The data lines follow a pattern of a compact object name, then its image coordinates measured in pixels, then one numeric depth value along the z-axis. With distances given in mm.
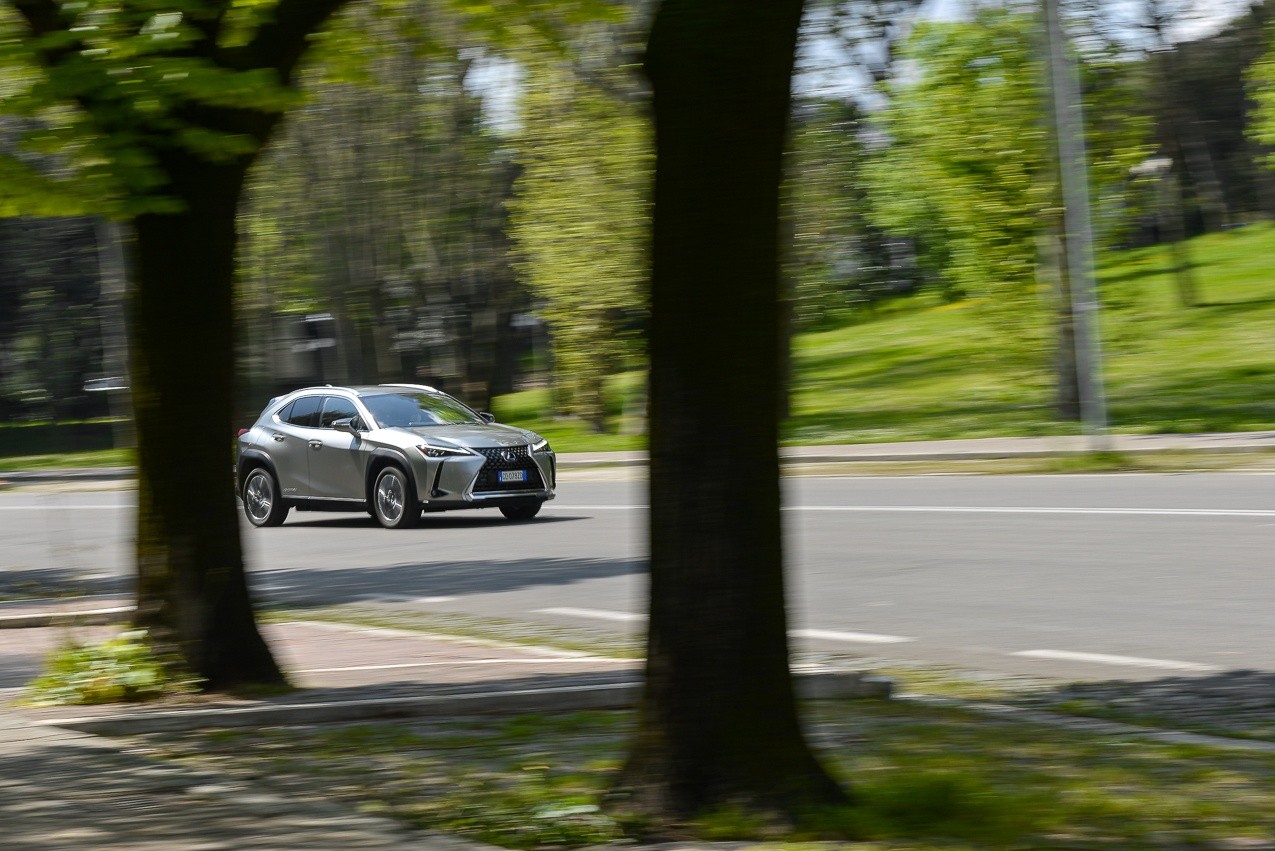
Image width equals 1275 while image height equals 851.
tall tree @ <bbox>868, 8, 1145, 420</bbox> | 29297
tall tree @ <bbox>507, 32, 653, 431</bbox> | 32469
